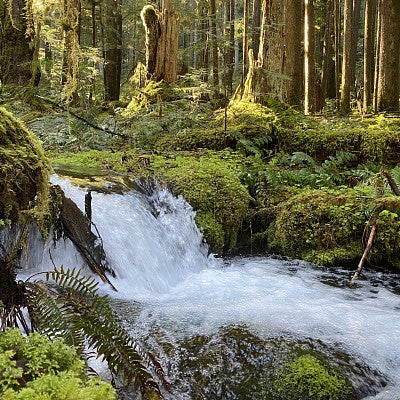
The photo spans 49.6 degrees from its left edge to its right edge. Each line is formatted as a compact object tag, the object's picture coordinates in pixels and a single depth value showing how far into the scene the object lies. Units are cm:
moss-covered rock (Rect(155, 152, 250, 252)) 752
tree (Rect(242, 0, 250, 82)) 1452
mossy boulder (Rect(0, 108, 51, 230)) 257
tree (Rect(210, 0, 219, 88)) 1727
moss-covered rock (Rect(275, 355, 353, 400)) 323
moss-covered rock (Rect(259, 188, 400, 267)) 670
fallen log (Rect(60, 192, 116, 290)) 441
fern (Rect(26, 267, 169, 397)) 220
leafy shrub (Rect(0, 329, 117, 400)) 153
